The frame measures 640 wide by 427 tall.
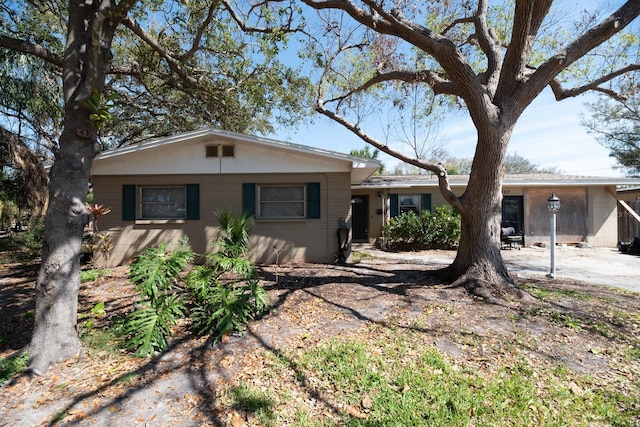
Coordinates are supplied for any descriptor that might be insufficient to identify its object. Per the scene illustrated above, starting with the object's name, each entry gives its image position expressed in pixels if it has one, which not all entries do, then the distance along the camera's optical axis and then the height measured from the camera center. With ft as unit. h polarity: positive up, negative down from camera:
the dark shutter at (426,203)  46.83 +1.86
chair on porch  41.55 -2.93
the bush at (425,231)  42.55 -1.99
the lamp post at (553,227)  25.29 -0.96
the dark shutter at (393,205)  47.19 +1.61
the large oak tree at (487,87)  18.92 +8.07
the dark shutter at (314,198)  30.35 +1.74
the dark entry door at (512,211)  45.68 +0.61
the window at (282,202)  31.01 +1.42
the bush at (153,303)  13.12 -3.69
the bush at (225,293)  14.21 -3.52
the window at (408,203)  46.98 +1.90
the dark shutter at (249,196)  30.37 +1.97
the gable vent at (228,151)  30.22 +6.16
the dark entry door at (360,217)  48.39 -0.11
